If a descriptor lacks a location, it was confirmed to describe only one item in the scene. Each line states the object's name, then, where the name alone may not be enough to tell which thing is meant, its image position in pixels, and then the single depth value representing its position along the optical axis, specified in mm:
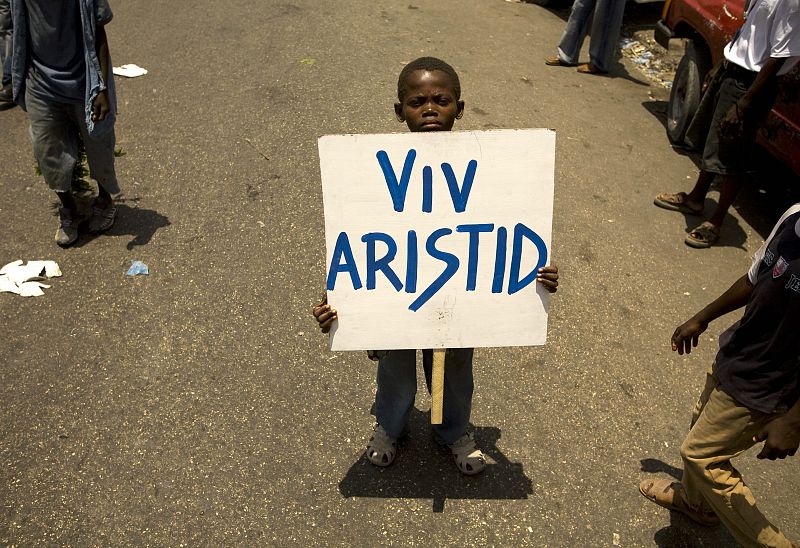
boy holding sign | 2418
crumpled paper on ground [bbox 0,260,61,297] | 3902
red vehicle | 4602
